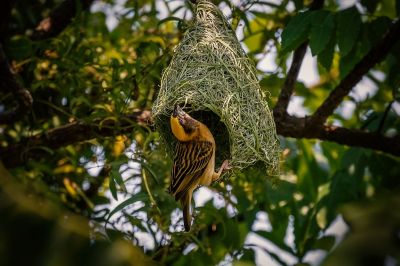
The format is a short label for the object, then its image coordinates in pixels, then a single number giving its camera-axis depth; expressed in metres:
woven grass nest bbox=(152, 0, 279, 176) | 6.42
